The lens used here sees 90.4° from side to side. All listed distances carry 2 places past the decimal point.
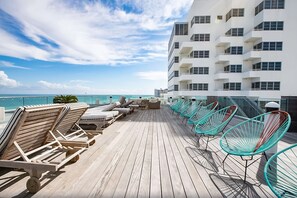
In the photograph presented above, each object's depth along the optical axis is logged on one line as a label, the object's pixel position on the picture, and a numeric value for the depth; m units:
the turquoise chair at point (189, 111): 5.66
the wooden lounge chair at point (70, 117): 2.90
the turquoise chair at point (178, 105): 7.94
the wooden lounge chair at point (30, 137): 1.84
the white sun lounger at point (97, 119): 5.05
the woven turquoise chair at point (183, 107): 6.79
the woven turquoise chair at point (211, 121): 3.73
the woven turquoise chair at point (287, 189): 1.33
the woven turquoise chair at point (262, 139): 2.08
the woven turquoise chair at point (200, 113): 5.05
